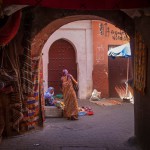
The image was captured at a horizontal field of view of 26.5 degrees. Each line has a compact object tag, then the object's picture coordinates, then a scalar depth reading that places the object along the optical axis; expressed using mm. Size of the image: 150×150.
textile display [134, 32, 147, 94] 5578
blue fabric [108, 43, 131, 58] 13548
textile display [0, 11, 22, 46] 5344
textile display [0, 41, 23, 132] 7184
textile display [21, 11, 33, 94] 7598
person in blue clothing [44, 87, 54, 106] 10547
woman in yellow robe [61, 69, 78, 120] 10055
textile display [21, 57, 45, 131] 7848
